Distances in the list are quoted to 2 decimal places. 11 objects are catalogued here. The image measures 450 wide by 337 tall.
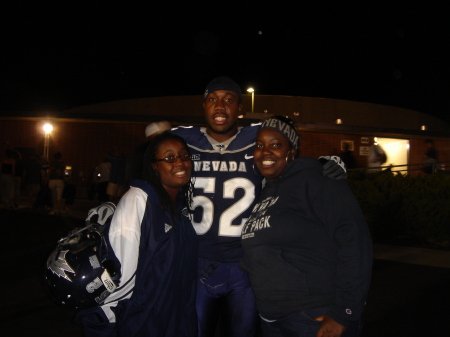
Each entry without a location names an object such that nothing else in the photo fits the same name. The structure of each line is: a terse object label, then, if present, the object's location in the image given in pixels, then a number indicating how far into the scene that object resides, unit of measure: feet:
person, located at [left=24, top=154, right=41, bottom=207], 44.73
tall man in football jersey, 9.55
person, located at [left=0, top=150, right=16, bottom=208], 44.32
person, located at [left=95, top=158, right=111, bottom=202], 38.78
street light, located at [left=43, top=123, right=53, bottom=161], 60.08
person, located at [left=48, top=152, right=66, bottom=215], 43.14
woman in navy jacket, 7.25
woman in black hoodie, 7.06
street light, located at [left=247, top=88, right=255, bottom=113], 84.25
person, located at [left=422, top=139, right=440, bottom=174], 41.68
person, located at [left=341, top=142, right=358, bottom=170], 41.37
